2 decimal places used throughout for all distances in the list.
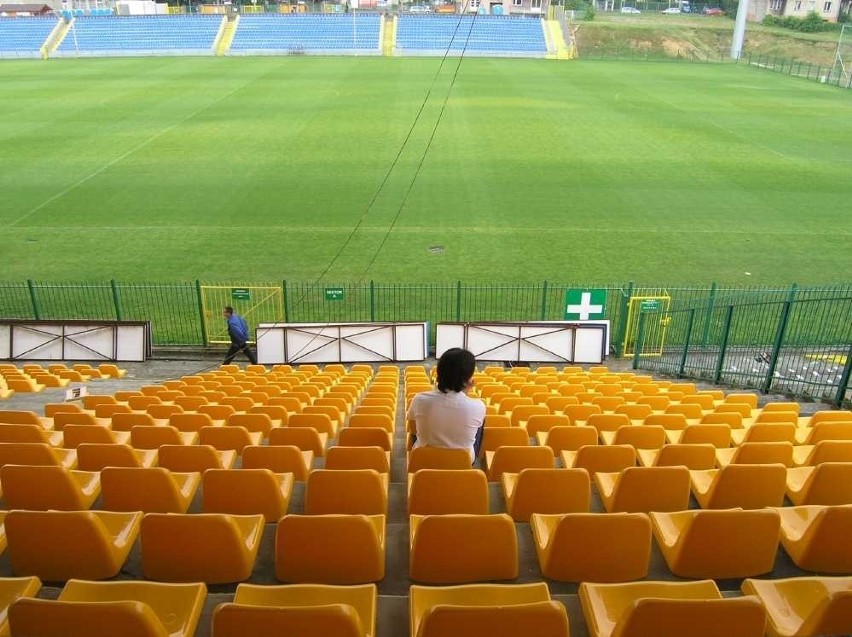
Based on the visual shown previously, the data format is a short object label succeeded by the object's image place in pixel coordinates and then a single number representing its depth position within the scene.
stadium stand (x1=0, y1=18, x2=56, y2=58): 59.25
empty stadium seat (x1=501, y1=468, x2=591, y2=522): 3.77
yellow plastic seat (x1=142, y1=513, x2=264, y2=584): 3.09
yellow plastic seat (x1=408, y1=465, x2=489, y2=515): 3.70
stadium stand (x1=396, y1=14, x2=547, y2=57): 59.81
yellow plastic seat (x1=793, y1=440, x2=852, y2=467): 4.45
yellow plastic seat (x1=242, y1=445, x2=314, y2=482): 4.66
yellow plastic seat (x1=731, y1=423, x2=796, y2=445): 5.38
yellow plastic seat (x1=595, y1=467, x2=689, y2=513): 3.77
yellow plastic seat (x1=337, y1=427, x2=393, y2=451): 5.29
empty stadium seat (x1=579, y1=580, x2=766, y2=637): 2.21
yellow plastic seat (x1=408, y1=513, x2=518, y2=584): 3.07
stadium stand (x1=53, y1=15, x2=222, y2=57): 59.50
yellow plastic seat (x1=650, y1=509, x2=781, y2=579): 3.05
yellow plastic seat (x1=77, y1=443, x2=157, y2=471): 4.64
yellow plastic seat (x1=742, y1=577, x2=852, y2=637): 2.40
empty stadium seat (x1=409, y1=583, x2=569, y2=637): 2.20
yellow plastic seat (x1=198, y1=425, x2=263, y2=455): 5.41
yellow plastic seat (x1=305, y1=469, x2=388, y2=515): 3.72
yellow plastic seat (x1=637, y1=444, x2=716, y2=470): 4.57
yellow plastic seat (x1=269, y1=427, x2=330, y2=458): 5.28
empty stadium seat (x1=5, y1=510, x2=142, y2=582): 3.06
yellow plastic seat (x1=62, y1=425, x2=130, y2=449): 5.46
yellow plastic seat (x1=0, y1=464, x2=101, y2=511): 3.77
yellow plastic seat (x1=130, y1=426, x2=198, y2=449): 5.34
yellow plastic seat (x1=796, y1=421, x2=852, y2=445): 5.29
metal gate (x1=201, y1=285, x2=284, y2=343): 14.30
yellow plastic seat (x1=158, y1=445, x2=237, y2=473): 4.59
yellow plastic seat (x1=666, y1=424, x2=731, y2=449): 5.48
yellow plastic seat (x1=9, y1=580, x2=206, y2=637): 2.22
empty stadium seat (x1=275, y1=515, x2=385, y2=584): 3.11
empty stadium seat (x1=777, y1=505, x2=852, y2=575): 3.07
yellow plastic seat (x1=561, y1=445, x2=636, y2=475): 4.63
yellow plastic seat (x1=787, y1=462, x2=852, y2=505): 3.81
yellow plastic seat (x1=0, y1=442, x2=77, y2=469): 4.50
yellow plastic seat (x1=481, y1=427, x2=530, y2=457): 5.23
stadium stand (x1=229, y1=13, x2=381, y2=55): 59.88
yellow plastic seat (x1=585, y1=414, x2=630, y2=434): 6.16
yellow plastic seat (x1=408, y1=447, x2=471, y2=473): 4.16
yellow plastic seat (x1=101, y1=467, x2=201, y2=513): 3.78
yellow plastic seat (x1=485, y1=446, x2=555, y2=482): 4.62
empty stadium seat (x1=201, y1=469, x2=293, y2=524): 3.81
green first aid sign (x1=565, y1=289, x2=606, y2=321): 13.38
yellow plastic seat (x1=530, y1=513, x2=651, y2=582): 3.03
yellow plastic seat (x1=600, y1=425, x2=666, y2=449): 5.44
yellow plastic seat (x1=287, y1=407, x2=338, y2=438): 6.00
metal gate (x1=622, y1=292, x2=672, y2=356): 13.13
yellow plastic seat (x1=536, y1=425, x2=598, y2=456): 5.34
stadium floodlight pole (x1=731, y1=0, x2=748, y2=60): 58.16
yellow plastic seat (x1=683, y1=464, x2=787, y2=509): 3.80
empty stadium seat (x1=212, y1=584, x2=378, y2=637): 2.22
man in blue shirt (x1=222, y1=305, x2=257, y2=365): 11.96
